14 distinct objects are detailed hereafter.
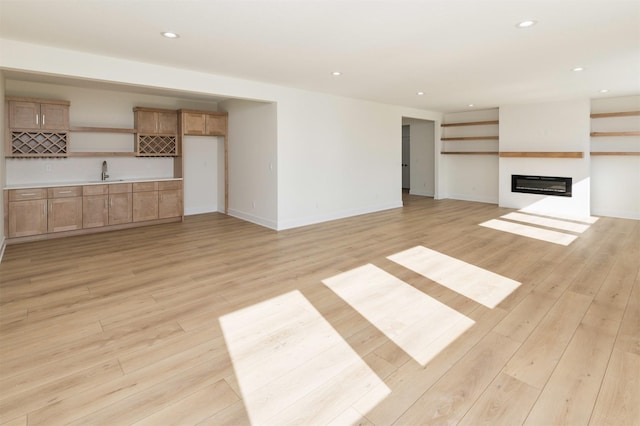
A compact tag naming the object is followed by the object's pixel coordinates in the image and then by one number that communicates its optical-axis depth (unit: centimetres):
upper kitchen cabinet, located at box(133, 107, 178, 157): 684
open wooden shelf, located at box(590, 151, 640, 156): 703
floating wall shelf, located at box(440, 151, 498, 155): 933
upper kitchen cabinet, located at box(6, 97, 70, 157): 545
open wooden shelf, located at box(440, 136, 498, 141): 930
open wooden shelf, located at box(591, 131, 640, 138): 694
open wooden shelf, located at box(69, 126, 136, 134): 610
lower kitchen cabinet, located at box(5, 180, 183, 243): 539
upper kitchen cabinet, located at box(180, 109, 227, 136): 714
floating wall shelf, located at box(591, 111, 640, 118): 713
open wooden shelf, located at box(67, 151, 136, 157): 614
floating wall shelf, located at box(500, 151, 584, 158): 754
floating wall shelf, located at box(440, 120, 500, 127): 928
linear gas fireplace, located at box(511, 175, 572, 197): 789
